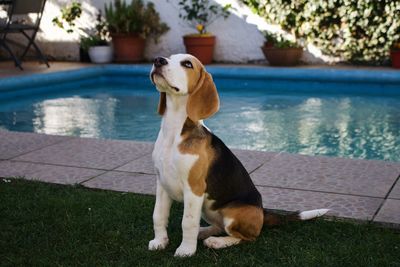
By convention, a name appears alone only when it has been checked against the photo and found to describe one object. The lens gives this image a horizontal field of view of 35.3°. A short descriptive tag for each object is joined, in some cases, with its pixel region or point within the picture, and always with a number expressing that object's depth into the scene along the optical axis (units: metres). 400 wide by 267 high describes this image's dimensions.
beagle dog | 2.85
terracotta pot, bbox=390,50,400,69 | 9.78
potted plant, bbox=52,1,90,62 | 11.91
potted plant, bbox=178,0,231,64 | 11.05
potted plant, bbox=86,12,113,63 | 11.63
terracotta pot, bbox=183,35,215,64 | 11.03
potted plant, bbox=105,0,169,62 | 11.49
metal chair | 10.01
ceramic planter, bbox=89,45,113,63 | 11.62
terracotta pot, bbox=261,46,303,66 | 10.39
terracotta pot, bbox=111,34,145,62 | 11.53
